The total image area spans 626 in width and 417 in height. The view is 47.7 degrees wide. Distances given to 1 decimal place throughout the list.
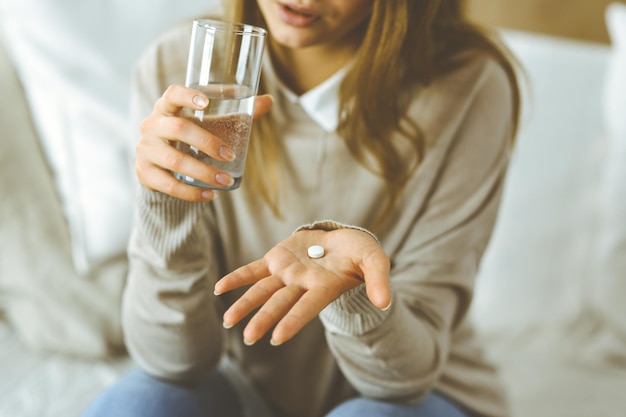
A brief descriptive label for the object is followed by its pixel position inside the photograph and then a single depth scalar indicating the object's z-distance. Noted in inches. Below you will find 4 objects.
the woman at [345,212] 35.5
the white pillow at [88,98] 47.3
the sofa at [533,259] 46.6
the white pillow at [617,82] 53.0
